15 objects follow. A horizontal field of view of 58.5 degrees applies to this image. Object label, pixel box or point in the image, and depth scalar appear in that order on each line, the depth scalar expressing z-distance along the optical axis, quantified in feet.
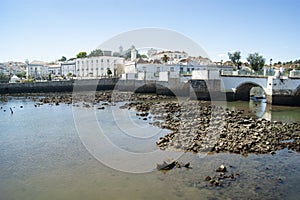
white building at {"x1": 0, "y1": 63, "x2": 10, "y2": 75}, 345.31
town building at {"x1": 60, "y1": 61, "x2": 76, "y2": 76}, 282.15
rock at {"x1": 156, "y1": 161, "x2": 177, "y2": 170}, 37.65
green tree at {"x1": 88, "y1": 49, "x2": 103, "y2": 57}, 280.72
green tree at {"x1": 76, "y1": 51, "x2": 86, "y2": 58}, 304.24
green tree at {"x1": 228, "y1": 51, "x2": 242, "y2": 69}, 210.59
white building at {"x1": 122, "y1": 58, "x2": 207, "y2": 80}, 178.39
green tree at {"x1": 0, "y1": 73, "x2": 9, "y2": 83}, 208.68
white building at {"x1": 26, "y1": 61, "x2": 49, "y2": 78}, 317.05
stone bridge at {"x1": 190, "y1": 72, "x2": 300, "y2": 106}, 91.50
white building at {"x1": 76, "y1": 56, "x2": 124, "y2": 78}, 230.89
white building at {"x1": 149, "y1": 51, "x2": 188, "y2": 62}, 240.32
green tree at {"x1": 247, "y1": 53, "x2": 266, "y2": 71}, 191.62
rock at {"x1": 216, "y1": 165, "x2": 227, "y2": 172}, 36.24
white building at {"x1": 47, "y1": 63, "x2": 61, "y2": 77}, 319.23
